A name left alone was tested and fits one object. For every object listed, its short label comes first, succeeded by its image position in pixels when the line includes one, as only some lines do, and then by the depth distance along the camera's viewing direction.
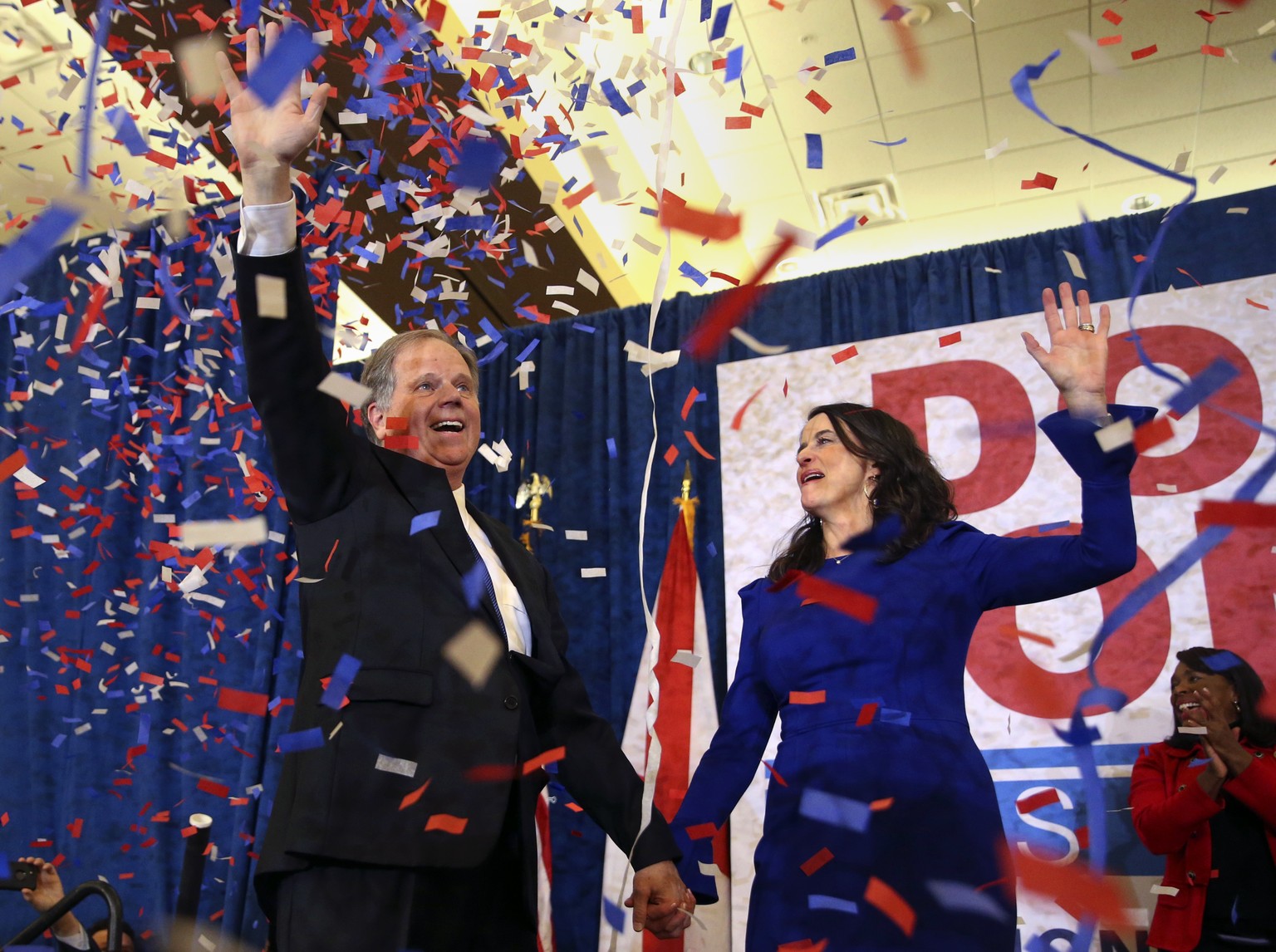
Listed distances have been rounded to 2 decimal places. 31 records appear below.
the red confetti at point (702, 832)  1.69
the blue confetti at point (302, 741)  1.26
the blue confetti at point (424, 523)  1.42
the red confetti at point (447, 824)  1.21
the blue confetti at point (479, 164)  2.21
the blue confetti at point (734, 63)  3.77
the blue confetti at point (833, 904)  1.54
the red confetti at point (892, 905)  1.51
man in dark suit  1.20
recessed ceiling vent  4.62
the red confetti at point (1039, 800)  2.91
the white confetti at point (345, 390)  1.30
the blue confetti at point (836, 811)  1.58
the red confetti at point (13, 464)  1.99
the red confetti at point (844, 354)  3.34
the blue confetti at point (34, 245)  1.20
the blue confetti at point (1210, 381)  3.29
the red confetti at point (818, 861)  1.58
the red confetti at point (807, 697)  1.71
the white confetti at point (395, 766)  1.23
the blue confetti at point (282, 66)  1.23
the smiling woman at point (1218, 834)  2.38
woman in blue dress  1.53
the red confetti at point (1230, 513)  3.13
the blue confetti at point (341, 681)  1.26
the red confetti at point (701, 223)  2.03
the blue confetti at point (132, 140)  1.96
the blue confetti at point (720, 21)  3.75
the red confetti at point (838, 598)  1.74
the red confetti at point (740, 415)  3.97
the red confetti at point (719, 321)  4.19
